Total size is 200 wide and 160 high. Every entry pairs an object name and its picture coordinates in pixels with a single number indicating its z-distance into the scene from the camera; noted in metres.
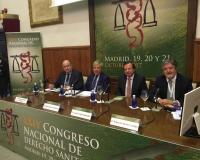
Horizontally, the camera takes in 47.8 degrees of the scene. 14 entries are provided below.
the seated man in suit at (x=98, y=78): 3.36
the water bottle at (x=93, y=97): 2.48
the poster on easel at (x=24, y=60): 5.04
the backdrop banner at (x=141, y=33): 3.24
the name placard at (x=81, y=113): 1.95
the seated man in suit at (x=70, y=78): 3.66
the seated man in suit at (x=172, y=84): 2.51
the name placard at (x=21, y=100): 2.58
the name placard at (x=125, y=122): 1.63
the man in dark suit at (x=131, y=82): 2.96
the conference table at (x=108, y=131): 1.46
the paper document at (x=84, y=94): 2.79
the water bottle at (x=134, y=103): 2.13
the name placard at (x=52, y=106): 2.22
